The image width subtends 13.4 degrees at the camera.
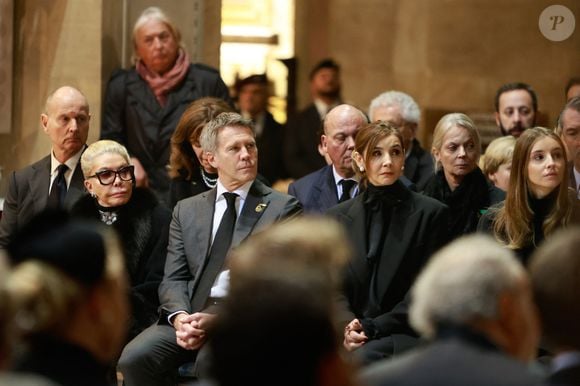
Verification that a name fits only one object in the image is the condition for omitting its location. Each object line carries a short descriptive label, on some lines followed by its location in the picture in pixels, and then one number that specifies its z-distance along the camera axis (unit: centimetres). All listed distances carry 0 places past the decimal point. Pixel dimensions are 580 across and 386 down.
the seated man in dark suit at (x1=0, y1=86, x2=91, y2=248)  1311
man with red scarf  1487
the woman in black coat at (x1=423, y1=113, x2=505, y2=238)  1266
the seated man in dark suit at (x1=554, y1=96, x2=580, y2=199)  1358
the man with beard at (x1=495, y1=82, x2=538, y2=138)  1464
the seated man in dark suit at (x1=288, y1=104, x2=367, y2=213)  1299
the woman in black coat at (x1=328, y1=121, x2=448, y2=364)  1136
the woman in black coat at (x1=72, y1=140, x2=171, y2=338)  1214
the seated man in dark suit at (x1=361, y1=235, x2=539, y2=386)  573
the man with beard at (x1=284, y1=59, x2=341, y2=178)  1819
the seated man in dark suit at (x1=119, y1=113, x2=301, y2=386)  1145
